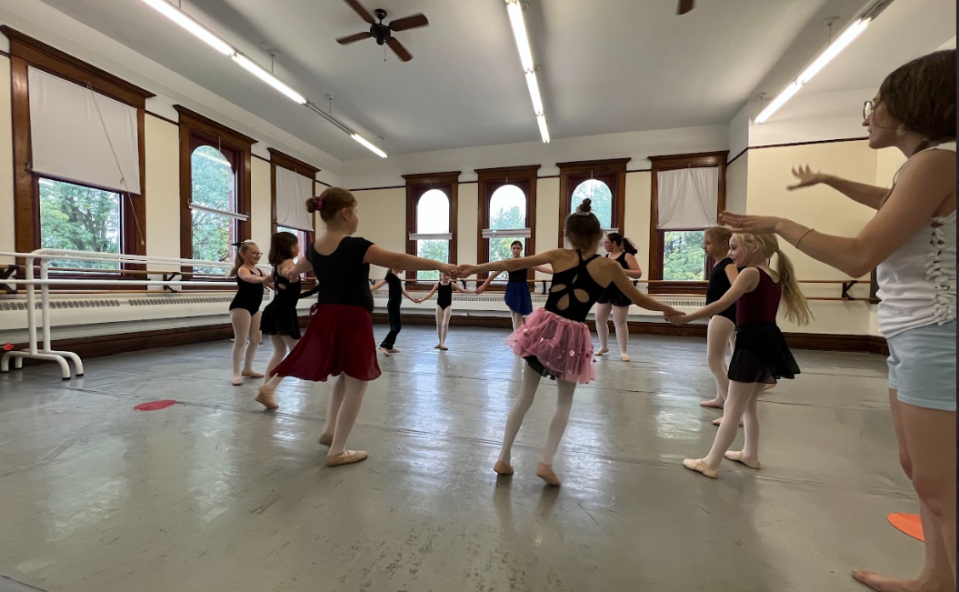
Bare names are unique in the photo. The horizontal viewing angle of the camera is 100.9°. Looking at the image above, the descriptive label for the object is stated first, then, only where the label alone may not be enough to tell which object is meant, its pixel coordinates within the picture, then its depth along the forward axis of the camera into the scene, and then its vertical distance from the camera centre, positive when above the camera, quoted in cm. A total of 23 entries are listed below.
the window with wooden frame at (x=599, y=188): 815 +196
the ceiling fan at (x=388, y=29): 429 +282
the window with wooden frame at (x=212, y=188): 615 +150
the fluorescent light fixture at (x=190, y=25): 374 +256
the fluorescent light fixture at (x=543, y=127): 658 +268
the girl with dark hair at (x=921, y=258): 77 +5
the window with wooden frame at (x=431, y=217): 923 +146
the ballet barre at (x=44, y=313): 357 -37
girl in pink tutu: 170 -19
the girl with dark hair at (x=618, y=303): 462 -26
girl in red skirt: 185 -19
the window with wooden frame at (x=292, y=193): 802 +179
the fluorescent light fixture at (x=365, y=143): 716 +253
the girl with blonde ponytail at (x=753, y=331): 181 -23
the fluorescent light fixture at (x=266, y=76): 470 +259
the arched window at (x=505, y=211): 870 +155
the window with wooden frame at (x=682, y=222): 759 +116
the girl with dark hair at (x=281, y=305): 303 -21
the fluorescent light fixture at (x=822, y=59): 383 +247
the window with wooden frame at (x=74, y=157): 435 +143
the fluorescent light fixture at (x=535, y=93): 537 +273
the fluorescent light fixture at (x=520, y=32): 386 +266
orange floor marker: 143 -90
